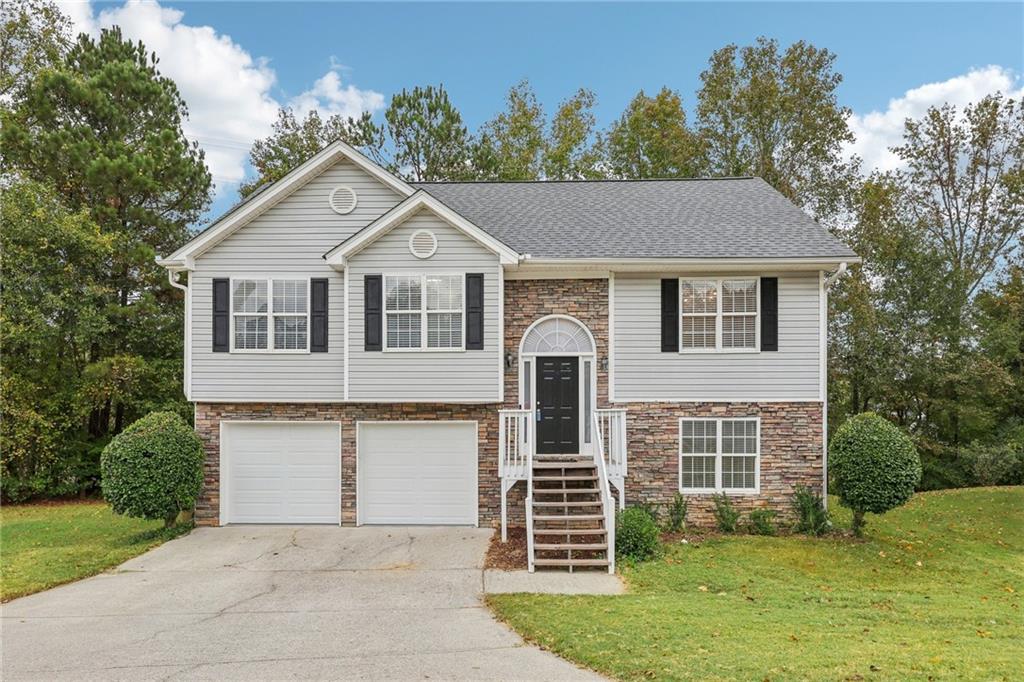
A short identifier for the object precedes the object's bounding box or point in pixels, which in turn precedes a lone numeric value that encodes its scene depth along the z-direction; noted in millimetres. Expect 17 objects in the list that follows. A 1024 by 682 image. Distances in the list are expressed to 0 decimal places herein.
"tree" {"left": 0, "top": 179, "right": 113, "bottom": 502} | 17250
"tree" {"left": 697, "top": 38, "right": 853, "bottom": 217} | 22484
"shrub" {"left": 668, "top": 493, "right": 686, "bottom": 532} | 11867
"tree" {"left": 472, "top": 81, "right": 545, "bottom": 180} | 26047
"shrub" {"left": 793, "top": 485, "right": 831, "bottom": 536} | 11719
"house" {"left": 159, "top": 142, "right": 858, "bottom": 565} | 11750
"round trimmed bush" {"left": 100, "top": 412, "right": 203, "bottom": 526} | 10773
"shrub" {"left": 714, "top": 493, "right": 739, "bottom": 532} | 11852
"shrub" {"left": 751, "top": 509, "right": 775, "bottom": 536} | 11711
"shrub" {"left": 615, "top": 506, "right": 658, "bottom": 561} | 10023
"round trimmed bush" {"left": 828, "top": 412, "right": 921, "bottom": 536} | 10922
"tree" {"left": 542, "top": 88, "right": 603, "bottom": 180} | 26094
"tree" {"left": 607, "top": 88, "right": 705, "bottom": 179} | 23891
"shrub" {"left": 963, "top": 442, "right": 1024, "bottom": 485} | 19516
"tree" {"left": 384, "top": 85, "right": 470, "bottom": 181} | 25250
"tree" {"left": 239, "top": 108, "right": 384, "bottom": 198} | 25375
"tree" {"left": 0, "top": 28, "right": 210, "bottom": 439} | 18156
